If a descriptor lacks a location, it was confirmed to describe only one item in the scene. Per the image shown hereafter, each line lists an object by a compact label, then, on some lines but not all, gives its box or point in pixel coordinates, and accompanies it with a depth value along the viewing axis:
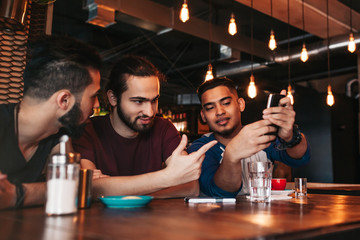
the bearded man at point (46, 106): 1.25
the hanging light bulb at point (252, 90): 3.81
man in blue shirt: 1.59
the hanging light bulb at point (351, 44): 3.66
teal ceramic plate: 1.04
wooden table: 0.65
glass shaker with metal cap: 0.89
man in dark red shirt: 1.71
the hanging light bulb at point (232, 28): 3.22
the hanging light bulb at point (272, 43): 3.58
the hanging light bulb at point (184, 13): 2.92
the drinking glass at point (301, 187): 1.63
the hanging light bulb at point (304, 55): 3.83
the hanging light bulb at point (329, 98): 4.23
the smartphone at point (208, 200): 1.25
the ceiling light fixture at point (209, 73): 3.62
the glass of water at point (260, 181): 1.30
